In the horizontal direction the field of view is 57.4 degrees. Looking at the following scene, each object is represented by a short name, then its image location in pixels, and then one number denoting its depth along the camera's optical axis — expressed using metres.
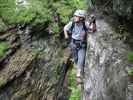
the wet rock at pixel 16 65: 4.14
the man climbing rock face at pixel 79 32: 3.42
